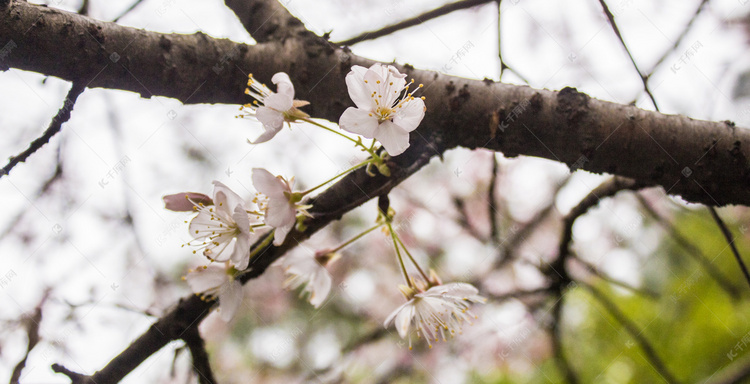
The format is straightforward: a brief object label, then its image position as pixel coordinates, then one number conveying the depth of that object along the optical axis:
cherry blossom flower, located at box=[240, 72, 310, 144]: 0.47
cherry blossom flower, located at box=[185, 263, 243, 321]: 0.49
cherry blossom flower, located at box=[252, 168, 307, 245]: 0.47
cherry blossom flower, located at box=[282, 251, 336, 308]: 0.51
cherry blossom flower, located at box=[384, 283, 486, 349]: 0.49
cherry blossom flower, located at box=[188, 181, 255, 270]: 0.47
